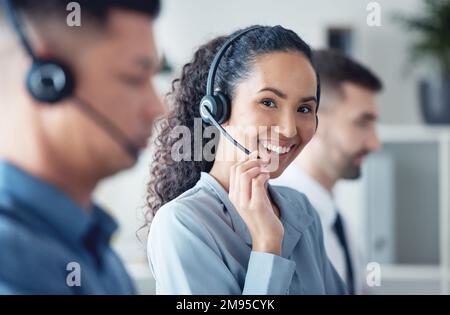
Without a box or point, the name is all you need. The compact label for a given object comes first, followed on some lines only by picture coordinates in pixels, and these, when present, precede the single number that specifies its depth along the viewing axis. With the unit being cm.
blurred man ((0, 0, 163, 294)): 178
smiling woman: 176
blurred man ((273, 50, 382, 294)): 197
